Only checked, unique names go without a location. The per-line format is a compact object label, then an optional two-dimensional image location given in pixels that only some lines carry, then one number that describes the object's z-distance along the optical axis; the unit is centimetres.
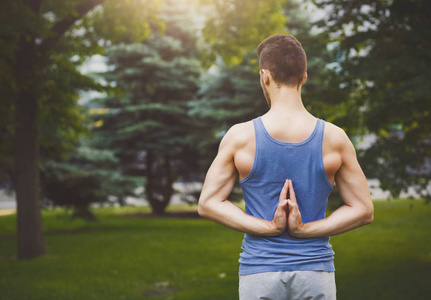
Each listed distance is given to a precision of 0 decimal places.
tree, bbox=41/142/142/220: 1700
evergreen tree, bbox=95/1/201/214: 2239
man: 230
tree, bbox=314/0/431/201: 706
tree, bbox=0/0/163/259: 1099
